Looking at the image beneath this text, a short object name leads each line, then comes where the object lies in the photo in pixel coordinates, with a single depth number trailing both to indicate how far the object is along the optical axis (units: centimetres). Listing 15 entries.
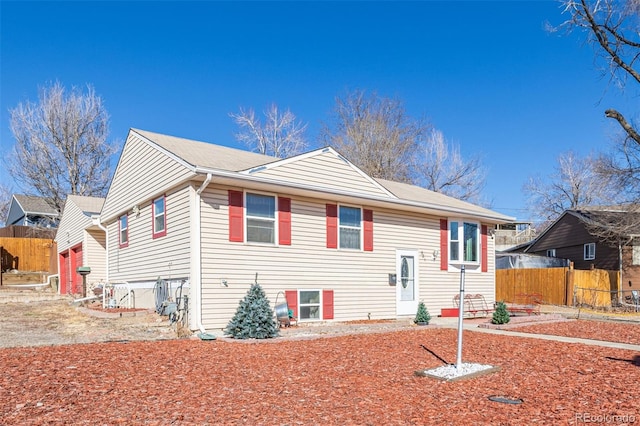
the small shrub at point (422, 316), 1185
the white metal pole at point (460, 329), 609
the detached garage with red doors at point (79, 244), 1667
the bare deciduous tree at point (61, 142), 2444
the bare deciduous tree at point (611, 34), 1555
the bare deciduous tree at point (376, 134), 2886
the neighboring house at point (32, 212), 3081
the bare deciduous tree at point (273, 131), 2945
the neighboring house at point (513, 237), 4127
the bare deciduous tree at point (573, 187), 3572
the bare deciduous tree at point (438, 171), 3038
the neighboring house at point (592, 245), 2339
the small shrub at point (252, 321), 883
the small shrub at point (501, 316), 1173
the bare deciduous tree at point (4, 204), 3712
